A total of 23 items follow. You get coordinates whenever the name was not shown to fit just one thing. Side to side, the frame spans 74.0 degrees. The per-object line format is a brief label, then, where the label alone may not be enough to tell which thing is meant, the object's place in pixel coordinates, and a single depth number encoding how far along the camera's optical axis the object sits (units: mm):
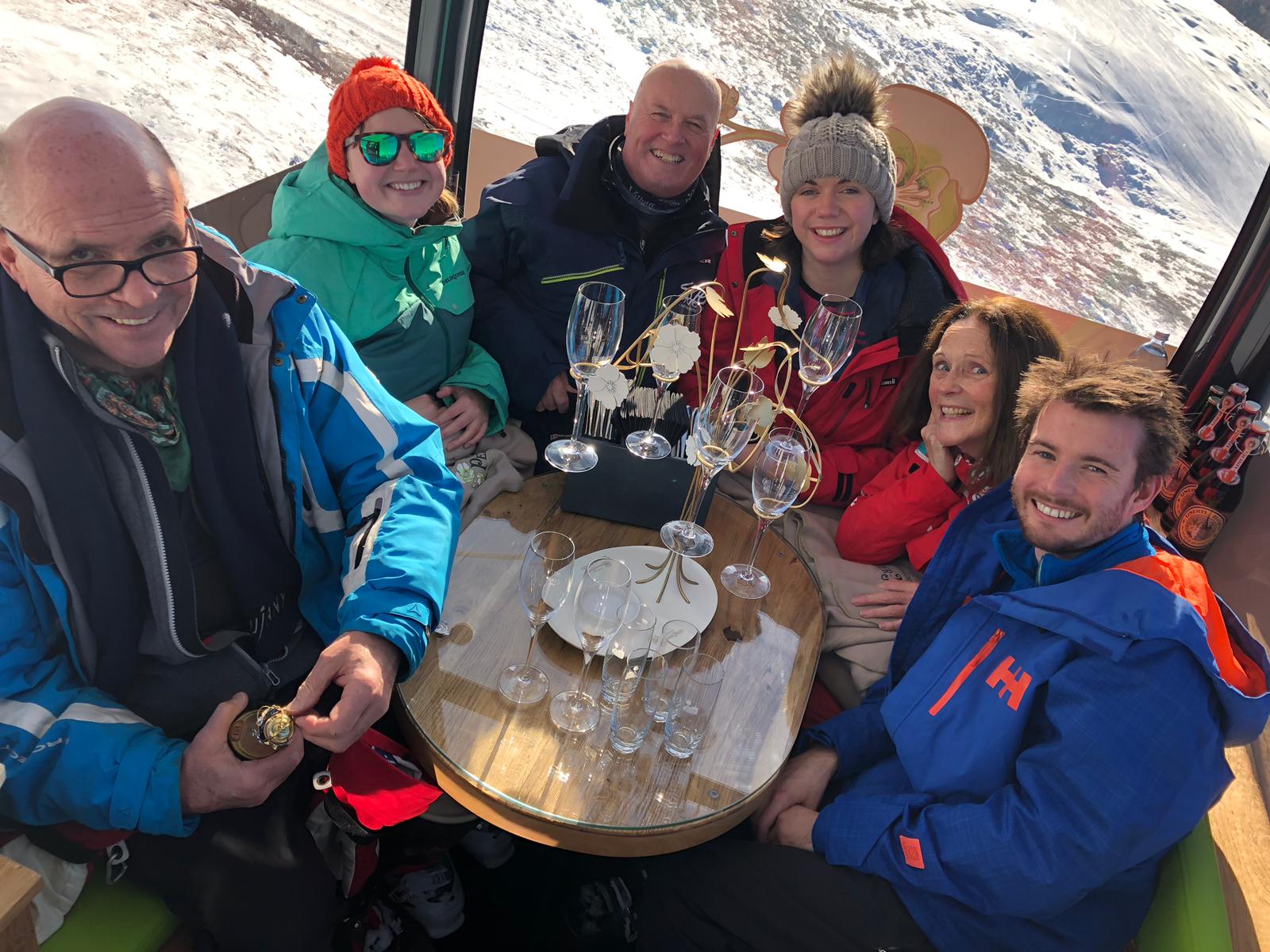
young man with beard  1329
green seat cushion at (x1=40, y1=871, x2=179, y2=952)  1257
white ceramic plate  1634
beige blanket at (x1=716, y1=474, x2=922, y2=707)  1895
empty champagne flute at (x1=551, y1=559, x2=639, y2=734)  1408
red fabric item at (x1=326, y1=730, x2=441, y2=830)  1358
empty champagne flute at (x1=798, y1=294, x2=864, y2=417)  1845
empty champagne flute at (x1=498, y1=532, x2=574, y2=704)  1409
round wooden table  1332
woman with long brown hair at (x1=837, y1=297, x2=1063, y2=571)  2057
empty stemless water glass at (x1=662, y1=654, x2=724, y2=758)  1399
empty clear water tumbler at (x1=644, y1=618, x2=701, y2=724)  1453
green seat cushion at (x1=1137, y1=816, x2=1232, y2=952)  1276
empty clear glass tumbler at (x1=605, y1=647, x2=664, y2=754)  1378
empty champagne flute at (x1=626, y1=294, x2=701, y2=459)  1541
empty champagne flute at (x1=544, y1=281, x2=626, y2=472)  1708
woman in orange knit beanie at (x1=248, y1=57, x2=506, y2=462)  2105
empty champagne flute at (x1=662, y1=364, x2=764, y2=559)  1581
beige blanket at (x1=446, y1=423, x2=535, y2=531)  1984
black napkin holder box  1875
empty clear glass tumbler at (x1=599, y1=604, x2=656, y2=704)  1339
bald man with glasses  1220
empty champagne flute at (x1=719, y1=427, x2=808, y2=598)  1646
